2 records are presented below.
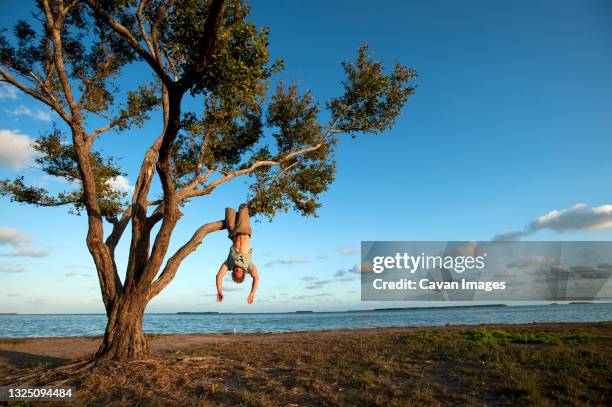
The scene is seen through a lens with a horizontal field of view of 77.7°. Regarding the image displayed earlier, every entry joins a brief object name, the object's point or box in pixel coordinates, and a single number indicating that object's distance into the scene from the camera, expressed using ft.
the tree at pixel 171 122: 31.17
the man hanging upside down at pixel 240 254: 27.48
